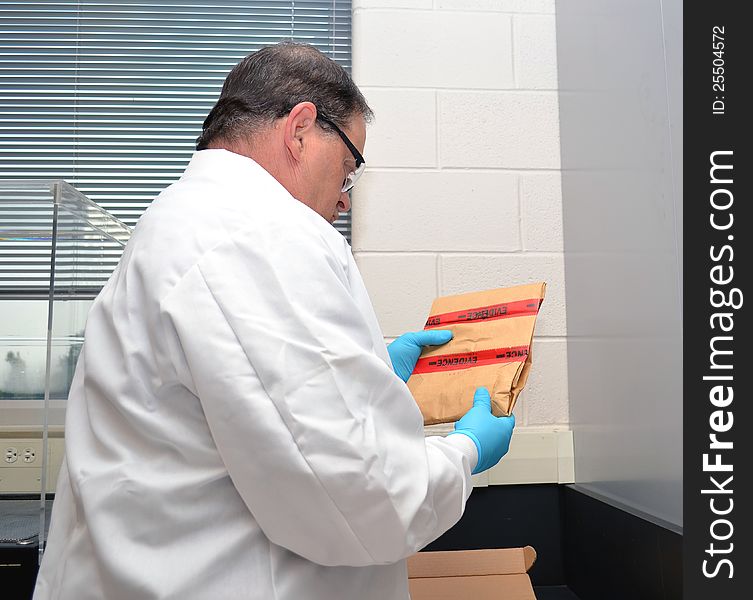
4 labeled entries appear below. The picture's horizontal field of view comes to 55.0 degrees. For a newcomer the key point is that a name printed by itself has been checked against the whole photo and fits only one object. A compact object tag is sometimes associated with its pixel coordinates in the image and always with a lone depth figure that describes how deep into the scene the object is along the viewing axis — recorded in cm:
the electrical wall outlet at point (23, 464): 133
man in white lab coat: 73
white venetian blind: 195
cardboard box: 137
